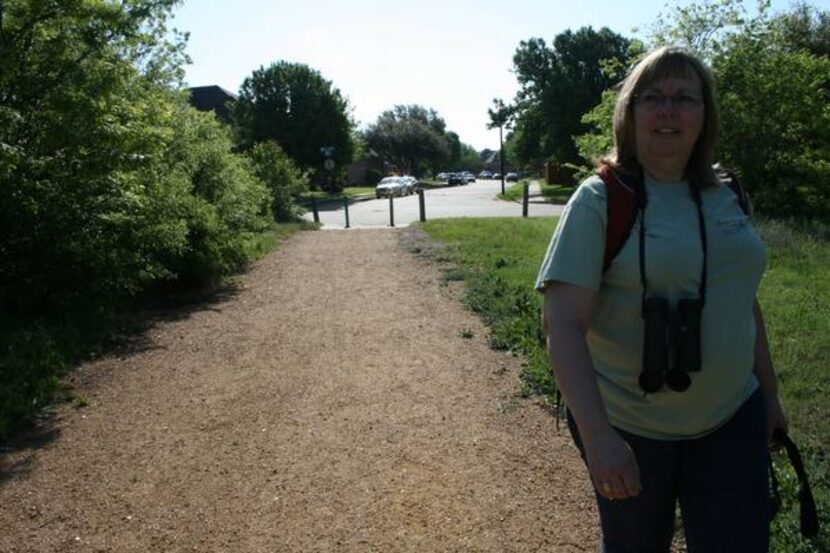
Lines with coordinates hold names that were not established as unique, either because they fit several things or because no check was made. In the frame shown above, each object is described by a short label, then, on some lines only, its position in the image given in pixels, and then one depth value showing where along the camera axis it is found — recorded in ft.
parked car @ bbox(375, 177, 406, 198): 156.76
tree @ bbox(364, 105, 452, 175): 270.67
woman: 6.60
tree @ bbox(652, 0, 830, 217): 45.39
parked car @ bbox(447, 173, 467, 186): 275.51
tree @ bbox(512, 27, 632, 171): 157.48
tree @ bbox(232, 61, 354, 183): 177.68
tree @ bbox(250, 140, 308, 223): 74.02
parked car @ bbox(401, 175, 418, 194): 174.32
